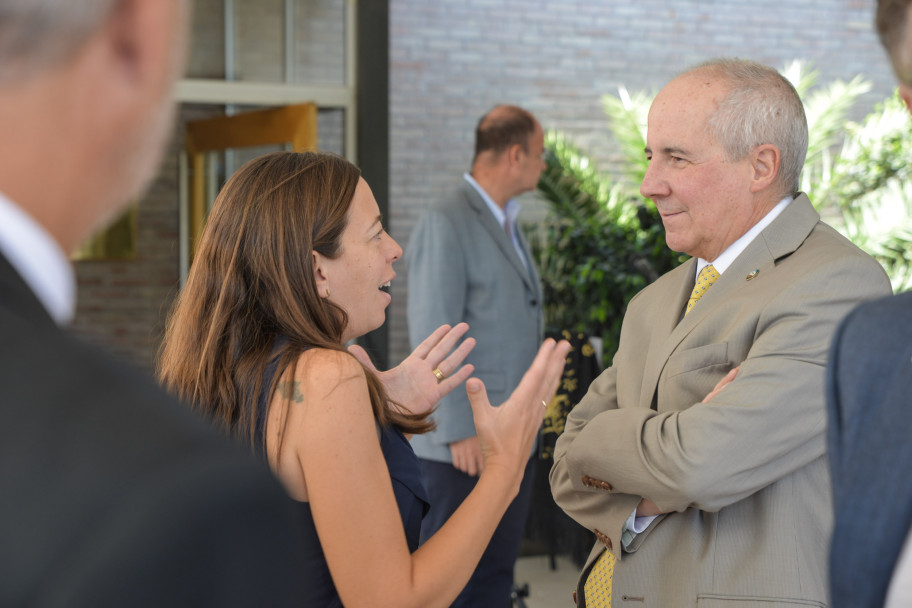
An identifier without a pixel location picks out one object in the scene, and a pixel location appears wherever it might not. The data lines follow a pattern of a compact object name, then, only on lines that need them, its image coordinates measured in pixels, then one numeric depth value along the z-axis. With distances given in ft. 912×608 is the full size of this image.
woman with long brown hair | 4.77
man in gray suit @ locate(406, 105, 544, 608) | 11.78
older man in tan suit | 5.32
